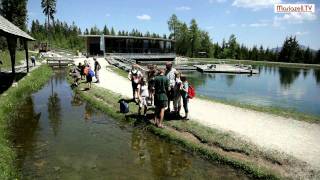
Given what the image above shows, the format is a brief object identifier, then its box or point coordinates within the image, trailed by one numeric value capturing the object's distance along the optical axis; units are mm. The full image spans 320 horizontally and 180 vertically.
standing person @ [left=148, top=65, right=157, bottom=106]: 9328
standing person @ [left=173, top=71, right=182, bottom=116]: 8831
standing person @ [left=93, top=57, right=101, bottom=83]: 17011
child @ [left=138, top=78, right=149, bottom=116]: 9504
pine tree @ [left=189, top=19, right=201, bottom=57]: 73293
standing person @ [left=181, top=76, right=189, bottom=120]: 8803
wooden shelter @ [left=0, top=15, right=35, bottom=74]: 12686
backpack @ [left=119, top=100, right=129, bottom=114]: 10204
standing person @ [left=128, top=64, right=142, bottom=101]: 10921
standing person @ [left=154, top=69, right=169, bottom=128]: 8180
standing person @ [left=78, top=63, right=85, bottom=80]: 17882
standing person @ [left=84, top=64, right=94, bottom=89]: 15400
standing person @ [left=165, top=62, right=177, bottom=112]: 8886
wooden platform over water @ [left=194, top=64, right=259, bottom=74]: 39537
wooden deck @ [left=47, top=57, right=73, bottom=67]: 29079
